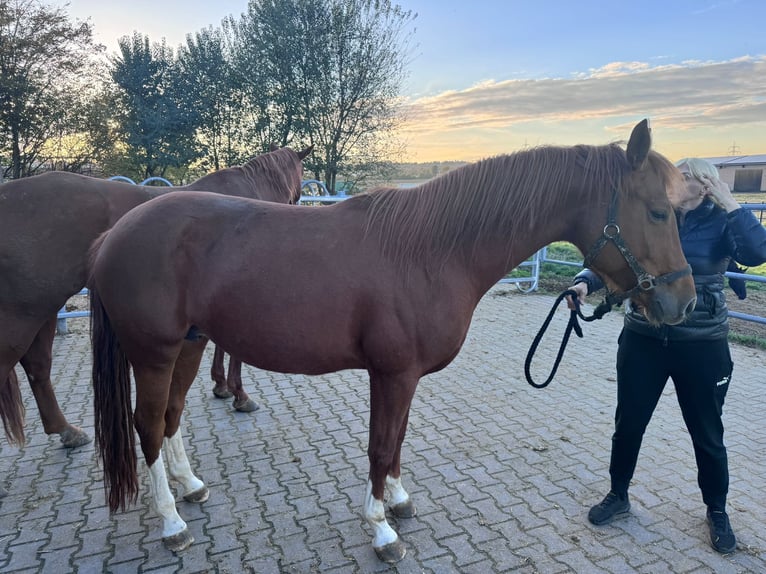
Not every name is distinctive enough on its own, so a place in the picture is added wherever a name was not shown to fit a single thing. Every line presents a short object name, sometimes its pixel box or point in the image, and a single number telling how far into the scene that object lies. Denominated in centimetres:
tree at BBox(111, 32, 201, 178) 1709
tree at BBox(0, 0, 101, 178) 1244
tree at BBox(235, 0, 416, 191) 1636
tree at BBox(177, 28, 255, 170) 1794
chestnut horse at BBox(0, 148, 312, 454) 283
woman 221
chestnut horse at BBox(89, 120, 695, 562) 199
